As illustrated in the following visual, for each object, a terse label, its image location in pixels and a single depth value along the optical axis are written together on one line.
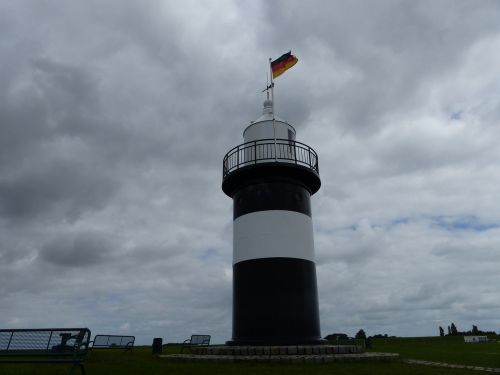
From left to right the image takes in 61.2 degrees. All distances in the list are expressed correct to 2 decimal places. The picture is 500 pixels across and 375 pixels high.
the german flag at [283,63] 18.31
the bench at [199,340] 18.44
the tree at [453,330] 62.83
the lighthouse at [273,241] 14.53
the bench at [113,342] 16.06
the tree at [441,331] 68.00
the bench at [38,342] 8.31
